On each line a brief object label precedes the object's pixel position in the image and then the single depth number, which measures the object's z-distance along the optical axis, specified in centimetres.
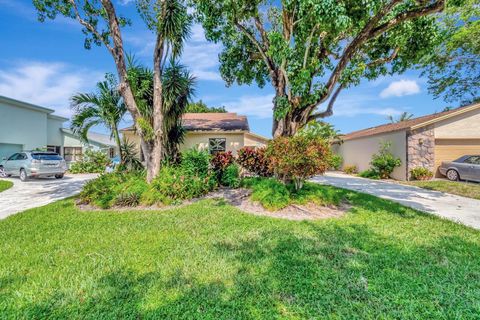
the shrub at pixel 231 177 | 995
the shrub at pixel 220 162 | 1005
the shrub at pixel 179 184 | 777
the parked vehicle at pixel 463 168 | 1188
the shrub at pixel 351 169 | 2055
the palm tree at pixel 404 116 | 3420
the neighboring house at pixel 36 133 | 1877
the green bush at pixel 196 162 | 911
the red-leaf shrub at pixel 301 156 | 666
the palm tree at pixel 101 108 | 951
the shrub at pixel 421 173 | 1366
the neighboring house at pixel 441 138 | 1382
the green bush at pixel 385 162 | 1500
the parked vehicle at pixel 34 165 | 1419
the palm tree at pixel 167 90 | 930
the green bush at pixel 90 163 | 2003
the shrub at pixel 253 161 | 1045
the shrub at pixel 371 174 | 1583
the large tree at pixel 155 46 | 836
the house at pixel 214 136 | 1318
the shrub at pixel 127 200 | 735
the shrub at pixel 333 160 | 716
